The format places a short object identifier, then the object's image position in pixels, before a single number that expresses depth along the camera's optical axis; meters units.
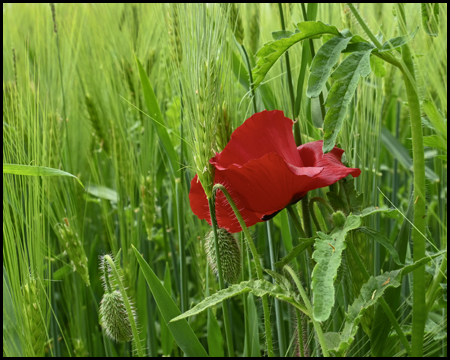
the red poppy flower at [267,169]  0.39
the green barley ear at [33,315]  0.47
